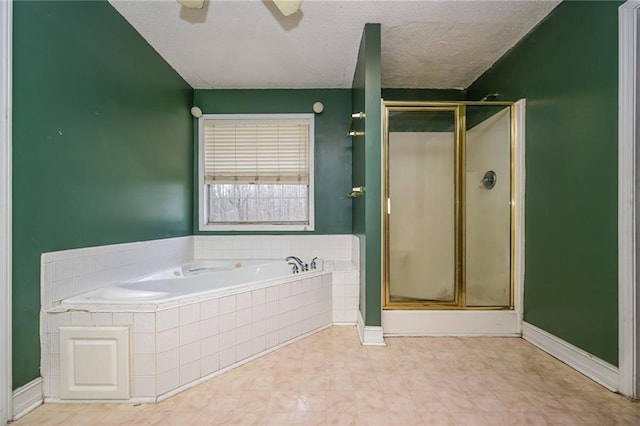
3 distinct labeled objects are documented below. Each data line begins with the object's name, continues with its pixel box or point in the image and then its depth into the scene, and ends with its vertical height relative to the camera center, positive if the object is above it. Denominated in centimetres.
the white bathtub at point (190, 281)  162 -50
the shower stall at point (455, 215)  238 -1
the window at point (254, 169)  330 +52
